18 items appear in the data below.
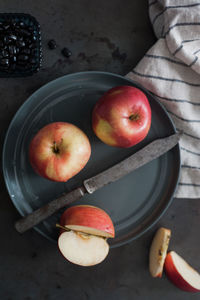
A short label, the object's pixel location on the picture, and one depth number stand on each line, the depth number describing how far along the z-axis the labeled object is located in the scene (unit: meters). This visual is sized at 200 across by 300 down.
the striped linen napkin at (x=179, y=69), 0.78
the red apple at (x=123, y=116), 0.70
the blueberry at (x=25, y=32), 0.74
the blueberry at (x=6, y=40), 0.73
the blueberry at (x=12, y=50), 0.73
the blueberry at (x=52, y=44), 0.82
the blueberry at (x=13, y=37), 0.73
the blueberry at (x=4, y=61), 0.73
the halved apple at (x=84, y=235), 0.73
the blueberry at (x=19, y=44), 0.73
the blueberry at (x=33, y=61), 0.75
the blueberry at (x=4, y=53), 0.73
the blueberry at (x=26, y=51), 0.74
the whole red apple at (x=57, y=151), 0.69
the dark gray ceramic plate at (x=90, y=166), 0.81
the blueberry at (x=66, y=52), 0.82
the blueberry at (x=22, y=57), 0.74
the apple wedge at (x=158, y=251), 0.85
